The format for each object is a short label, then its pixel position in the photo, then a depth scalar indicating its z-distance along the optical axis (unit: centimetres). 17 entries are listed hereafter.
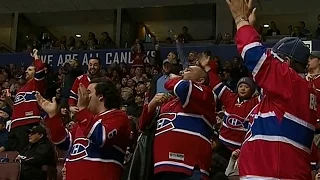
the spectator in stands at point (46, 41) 1685
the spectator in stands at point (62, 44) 1593
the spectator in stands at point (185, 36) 1542
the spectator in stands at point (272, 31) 1530
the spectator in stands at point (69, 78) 909
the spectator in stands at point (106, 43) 1552
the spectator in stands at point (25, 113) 837
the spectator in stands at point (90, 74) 721
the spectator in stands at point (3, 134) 877
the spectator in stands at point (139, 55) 1377
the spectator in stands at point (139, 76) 1202
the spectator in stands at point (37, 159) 684
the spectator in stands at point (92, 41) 1562
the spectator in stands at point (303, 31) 1381
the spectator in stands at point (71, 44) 1581
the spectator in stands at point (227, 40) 1405
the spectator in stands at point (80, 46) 1562
